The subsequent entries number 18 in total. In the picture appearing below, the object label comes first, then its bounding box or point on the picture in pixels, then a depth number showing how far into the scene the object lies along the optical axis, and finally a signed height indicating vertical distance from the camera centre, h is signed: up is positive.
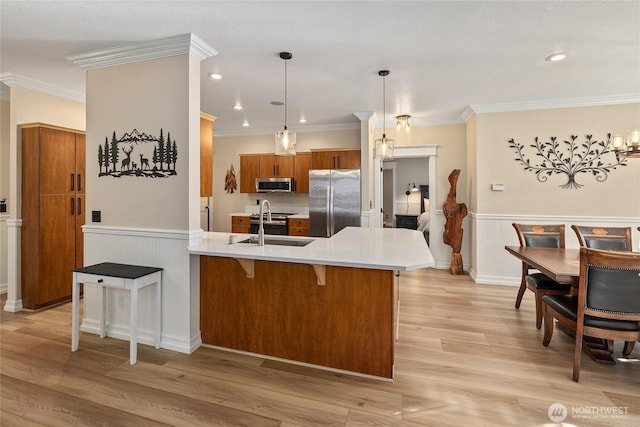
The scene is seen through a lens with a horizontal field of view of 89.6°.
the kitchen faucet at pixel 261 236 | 2.70 -0.23
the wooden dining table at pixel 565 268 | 2.38 -0.47
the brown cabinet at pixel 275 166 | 6.01 +0.82
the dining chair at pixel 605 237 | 3.22 -0.29
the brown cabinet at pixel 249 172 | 6.21 +0.73
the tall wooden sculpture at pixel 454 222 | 5.18 -0.21
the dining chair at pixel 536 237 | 3.58 -0.32
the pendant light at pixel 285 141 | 2.98 +0.64
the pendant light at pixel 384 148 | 3.54 +0.68
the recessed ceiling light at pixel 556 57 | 2.94 +1.41
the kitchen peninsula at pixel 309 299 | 2.23 -0.68
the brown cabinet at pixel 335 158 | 5.28 +0.84
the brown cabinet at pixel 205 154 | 3.34 +0.58
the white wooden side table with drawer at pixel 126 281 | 2.42 -0.56
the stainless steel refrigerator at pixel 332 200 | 5.14 +0.15
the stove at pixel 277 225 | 5.72 -0.28
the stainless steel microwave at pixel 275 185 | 5.91 +0.45
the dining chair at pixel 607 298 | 2.08 -0.60
